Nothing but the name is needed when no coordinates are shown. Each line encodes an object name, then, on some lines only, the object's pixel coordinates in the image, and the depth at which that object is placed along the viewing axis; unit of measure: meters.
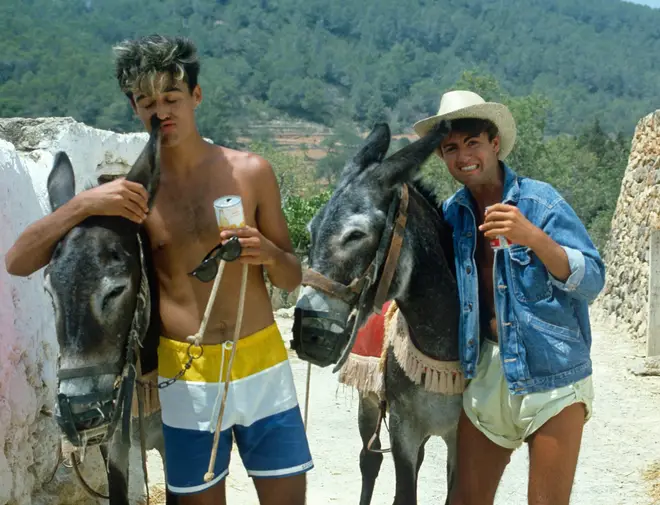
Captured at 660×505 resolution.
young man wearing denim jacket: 2.66
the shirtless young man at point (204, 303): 2.59
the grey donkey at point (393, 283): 2.75
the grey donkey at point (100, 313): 2.34
